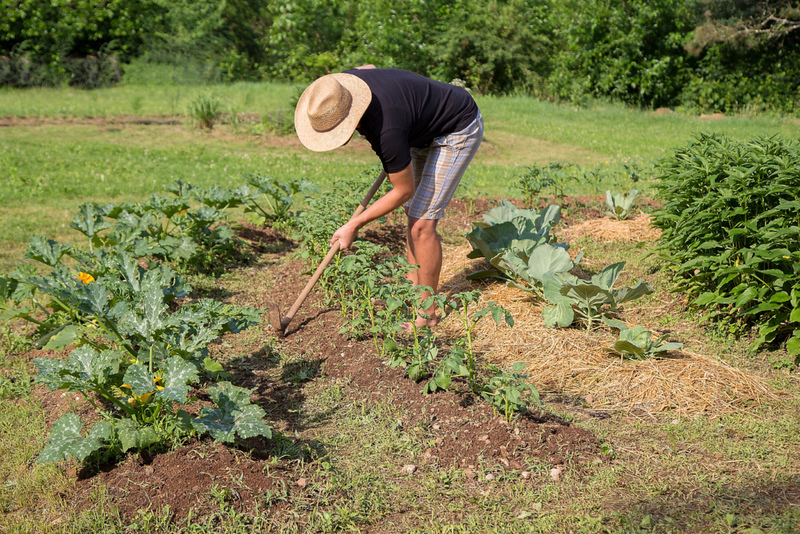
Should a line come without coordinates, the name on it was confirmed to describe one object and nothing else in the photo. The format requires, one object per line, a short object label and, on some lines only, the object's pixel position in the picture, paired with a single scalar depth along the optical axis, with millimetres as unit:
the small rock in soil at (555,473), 2691
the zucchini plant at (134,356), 2568
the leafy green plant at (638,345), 3532
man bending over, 3275
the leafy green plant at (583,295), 3836
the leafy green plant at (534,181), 5949
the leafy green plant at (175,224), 4457
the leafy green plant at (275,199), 5574
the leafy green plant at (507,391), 2883
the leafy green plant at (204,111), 11102
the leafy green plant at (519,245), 4168
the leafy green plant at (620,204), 6129
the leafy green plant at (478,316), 2990
